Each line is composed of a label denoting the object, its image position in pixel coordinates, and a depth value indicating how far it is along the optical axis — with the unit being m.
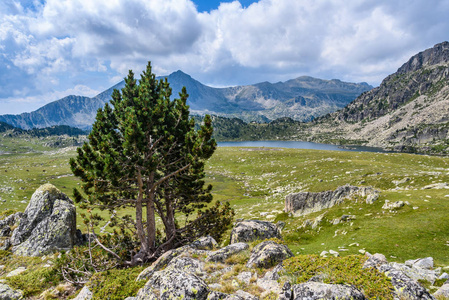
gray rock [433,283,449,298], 7.89
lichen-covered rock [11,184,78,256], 23.89
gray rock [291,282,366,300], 6.54
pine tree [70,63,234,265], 16.89
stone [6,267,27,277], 19.32
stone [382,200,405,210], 23.12
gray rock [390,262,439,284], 9.88
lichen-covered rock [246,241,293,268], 10.98
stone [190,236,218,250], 15.38
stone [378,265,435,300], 6.66
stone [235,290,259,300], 8.05
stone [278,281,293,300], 7.23
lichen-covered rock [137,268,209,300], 8.06
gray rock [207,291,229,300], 8.02
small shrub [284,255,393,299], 7.02
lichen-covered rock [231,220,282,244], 16.70
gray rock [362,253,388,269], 8.53
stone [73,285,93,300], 11.73
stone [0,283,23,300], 13.28
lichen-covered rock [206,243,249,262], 12.67
